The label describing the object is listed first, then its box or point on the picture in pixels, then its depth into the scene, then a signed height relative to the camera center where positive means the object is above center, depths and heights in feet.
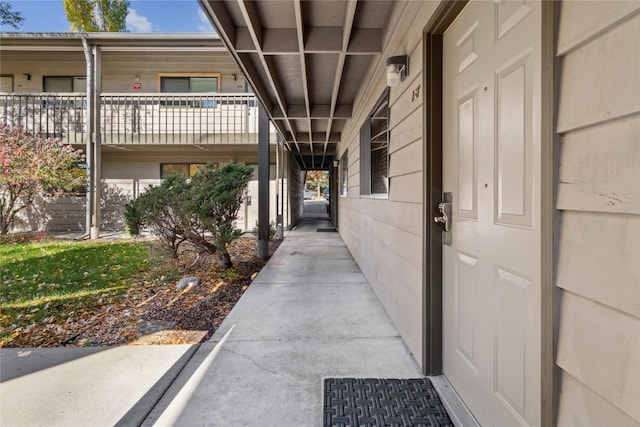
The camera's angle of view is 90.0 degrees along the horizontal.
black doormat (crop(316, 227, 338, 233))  33.55 -2.39
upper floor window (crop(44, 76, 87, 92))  31.89 +12.32
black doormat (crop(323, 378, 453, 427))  5.52 -3.65
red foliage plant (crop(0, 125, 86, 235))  24.16 +2.95
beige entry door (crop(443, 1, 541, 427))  3.94 -0.01
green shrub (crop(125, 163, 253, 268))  14.46 -0.14
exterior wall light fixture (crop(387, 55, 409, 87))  8.11 +3.61
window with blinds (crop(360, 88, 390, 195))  11.41 +2.39
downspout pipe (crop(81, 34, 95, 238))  25.98 +6.15
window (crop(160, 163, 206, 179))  32.09 +3.99
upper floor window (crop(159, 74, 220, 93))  31.45 +12.15
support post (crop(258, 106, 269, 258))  20.34 +1.54
